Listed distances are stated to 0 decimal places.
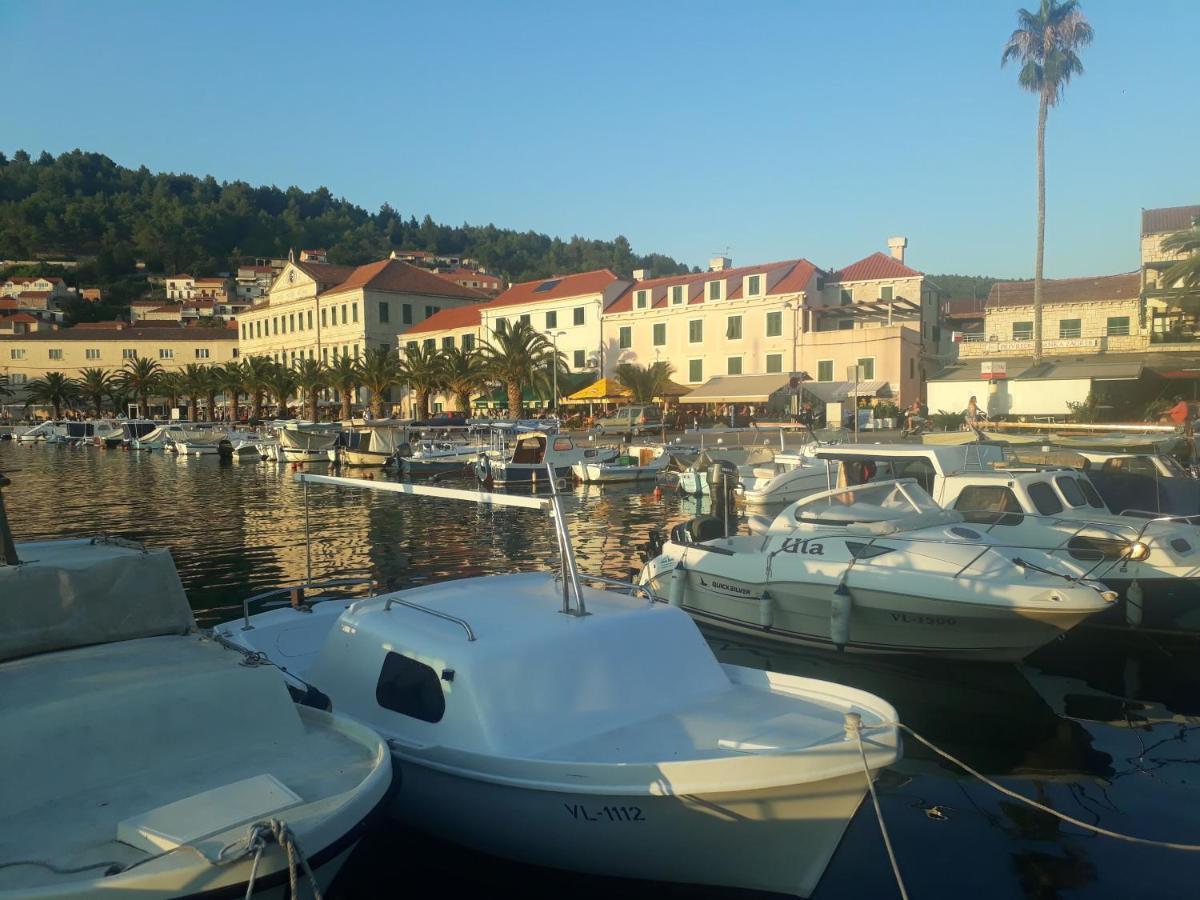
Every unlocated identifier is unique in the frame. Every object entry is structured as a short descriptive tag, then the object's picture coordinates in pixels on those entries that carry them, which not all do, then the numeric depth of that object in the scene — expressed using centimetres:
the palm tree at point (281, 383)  7838
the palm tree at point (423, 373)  6469
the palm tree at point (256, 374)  8031
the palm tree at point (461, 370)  6269
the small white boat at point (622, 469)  3869
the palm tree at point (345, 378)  7069
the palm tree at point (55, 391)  9788
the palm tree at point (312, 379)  7588
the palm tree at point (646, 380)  6184
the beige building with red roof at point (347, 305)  8844
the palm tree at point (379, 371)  6838
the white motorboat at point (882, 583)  1120
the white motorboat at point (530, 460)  3728
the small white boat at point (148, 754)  460
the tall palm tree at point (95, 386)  9669
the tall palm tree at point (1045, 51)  4784
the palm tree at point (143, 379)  9412
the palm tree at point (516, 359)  6078
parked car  5447
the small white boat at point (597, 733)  591
